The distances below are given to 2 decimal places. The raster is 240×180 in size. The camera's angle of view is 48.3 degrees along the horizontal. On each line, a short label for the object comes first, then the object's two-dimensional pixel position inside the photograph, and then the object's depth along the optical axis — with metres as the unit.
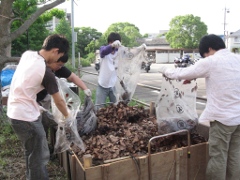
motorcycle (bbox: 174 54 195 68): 22.82
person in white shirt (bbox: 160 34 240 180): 2.54
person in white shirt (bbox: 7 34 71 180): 2.29
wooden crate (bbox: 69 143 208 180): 2.42
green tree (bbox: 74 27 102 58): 52.59
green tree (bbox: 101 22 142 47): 55.09
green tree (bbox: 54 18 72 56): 30.36
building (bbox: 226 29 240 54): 61.38
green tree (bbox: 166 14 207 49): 57.50
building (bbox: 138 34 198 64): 51.59
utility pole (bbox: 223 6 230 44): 49.62
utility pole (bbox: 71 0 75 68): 12.54
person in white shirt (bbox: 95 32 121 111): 4.34
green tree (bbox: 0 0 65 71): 5.13
